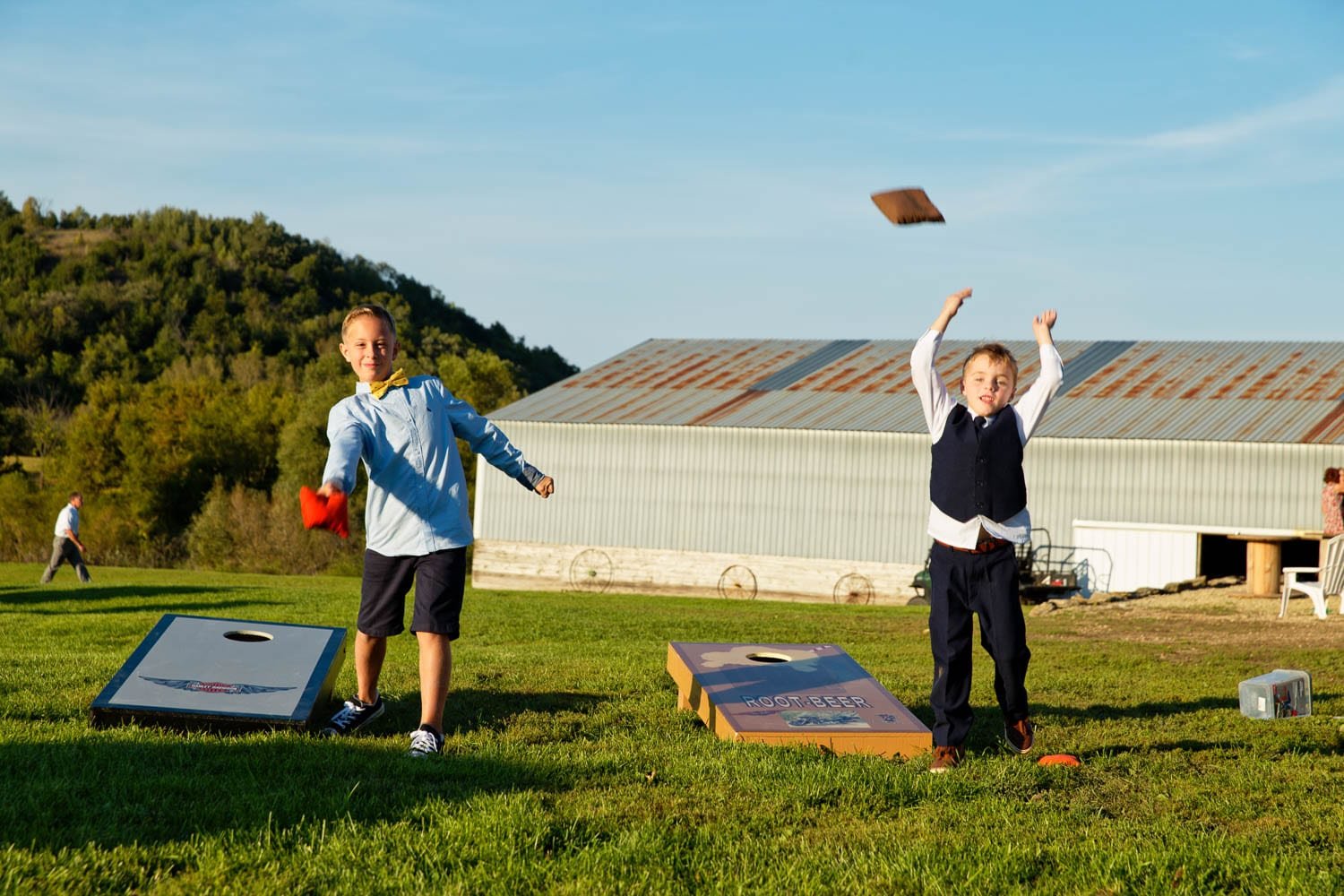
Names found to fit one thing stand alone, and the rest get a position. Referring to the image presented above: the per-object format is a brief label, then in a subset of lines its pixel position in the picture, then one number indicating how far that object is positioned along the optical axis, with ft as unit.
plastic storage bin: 23.67
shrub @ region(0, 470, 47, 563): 170.71
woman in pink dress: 59.79
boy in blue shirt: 19.11
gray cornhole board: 18.70
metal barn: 92.53
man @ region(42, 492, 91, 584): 81.28
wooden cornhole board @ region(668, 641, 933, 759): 19.53
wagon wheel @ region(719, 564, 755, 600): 108.06
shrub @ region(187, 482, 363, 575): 157.89
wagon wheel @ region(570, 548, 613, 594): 112.78
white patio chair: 54.65
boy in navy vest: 19.25
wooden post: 72.74
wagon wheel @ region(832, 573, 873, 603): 103.55
